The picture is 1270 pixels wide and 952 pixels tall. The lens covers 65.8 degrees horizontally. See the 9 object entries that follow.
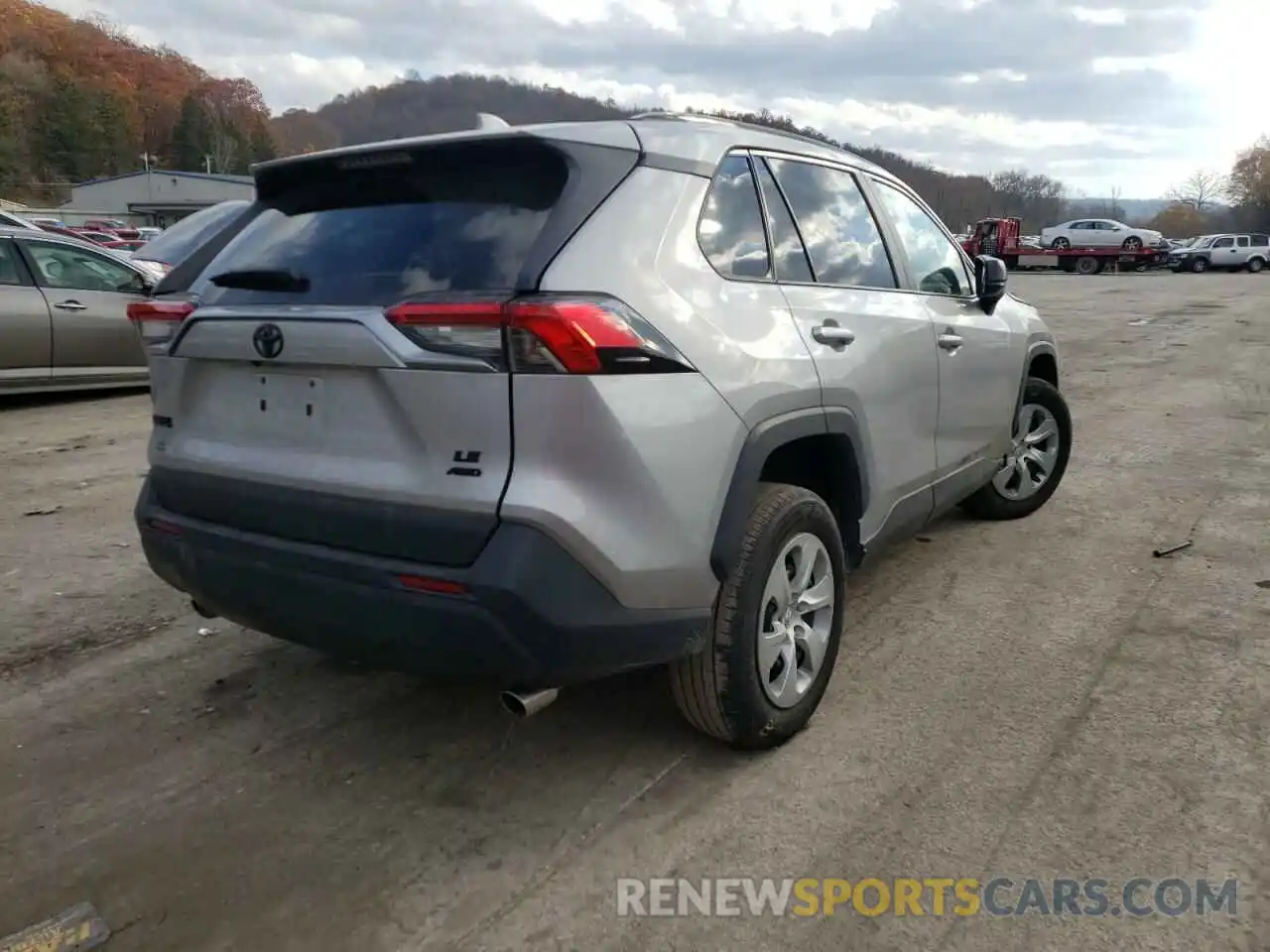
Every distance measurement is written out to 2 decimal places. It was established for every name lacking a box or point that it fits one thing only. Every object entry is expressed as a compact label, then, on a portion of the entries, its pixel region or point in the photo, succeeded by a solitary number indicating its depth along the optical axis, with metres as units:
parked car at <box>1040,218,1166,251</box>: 42.91
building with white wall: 82.00
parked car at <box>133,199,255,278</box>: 10.71
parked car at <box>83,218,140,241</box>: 46.72
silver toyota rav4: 2.34
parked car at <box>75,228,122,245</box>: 37.10
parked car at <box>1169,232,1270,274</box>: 42.69
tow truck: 43.19
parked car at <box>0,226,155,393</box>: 8.83
